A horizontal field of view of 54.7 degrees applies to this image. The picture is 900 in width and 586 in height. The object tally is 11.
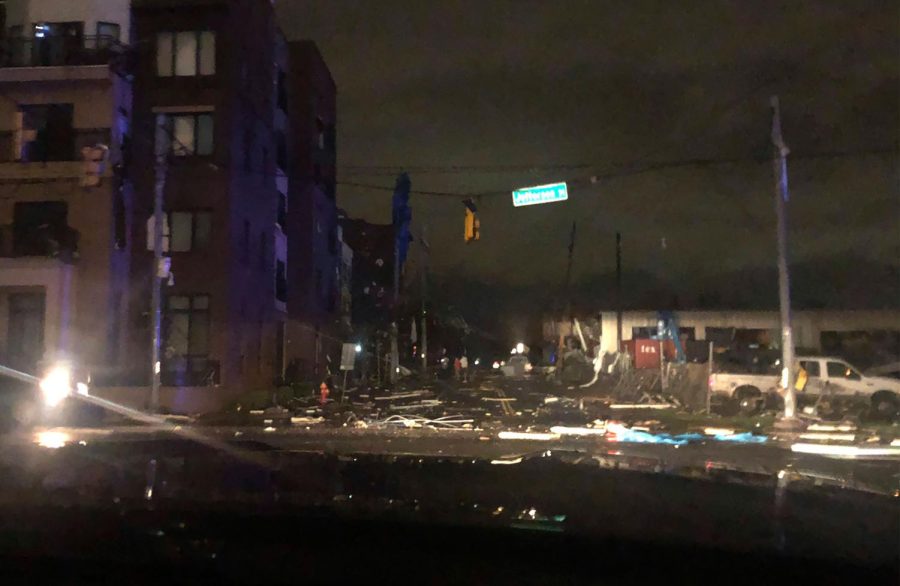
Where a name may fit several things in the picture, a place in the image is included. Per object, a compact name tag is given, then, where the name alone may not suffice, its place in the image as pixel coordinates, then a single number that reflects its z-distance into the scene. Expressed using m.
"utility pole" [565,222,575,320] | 59.97
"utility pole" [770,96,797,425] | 22.30
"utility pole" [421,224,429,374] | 49.16
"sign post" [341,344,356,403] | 33.09
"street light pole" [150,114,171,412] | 25.34
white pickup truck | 27.27
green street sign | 19.95
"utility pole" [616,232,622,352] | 51.19
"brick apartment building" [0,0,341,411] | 29.16
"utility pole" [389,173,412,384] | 43.99
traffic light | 21.58
